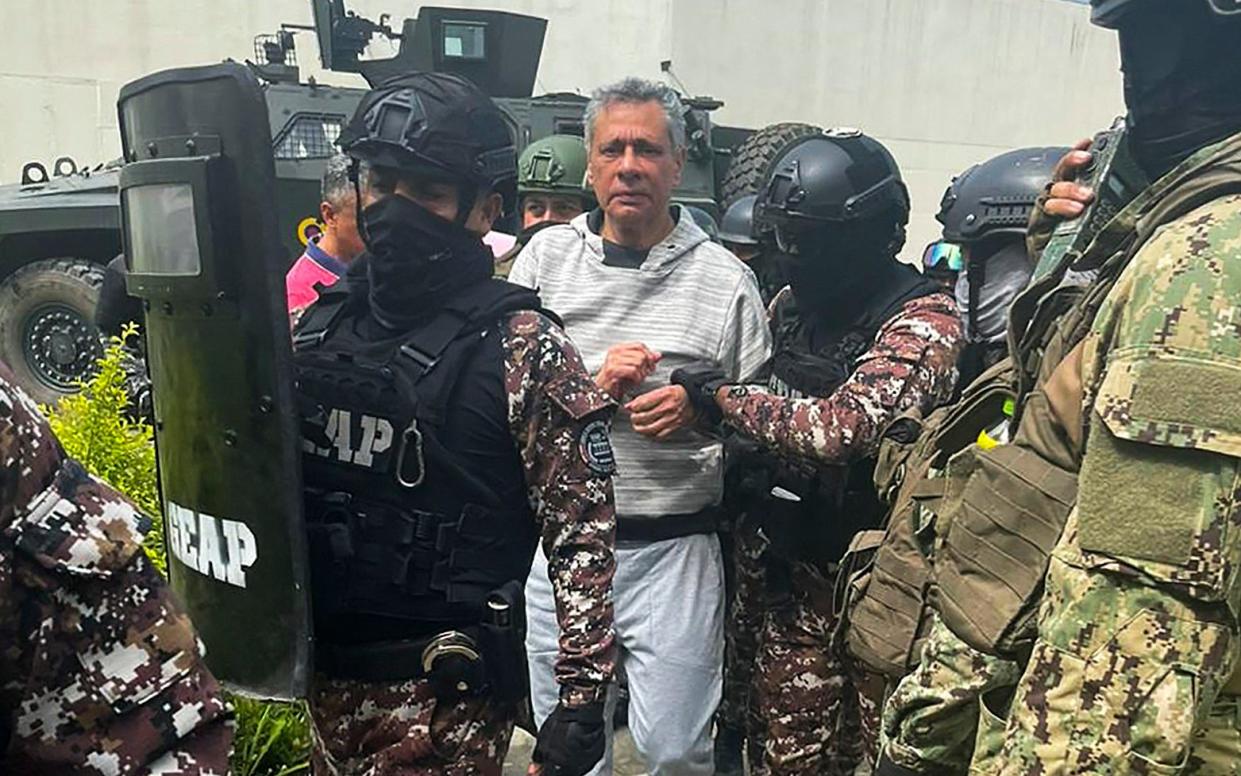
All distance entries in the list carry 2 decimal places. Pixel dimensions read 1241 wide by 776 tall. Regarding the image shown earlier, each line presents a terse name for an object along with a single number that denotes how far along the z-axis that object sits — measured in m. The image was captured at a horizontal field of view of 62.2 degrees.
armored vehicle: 6.64
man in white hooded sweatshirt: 2.39
